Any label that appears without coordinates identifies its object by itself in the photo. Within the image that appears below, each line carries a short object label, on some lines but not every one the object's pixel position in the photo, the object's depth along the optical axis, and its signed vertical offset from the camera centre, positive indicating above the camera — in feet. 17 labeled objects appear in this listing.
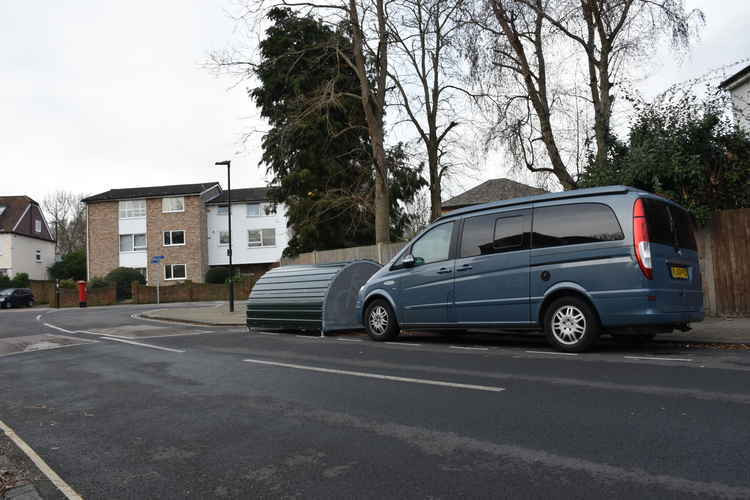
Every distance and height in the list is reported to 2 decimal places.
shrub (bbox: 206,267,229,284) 157.48 +4.64
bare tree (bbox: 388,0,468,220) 64.08 +23.61
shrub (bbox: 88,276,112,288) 144.94 +3.68
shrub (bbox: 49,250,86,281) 184.24 +10.01
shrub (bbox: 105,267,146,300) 147.95 +4.61
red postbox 127.81 +1.32
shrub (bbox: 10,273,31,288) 161.71 +5.69
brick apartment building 169.78 +17.97
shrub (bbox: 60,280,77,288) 147.74 +3.93
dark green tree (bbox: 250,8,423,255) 83.66 +19.32
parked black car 135.95 +1.07
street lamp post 81.14 +17.59
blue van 26.35 +0.50
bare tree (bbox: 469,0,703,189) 48.16 +19.48
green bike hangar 43.14 -0.55
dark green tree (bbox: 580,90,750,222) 39.75 +7.50
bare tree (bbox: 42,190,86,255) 250.37 +30.22
